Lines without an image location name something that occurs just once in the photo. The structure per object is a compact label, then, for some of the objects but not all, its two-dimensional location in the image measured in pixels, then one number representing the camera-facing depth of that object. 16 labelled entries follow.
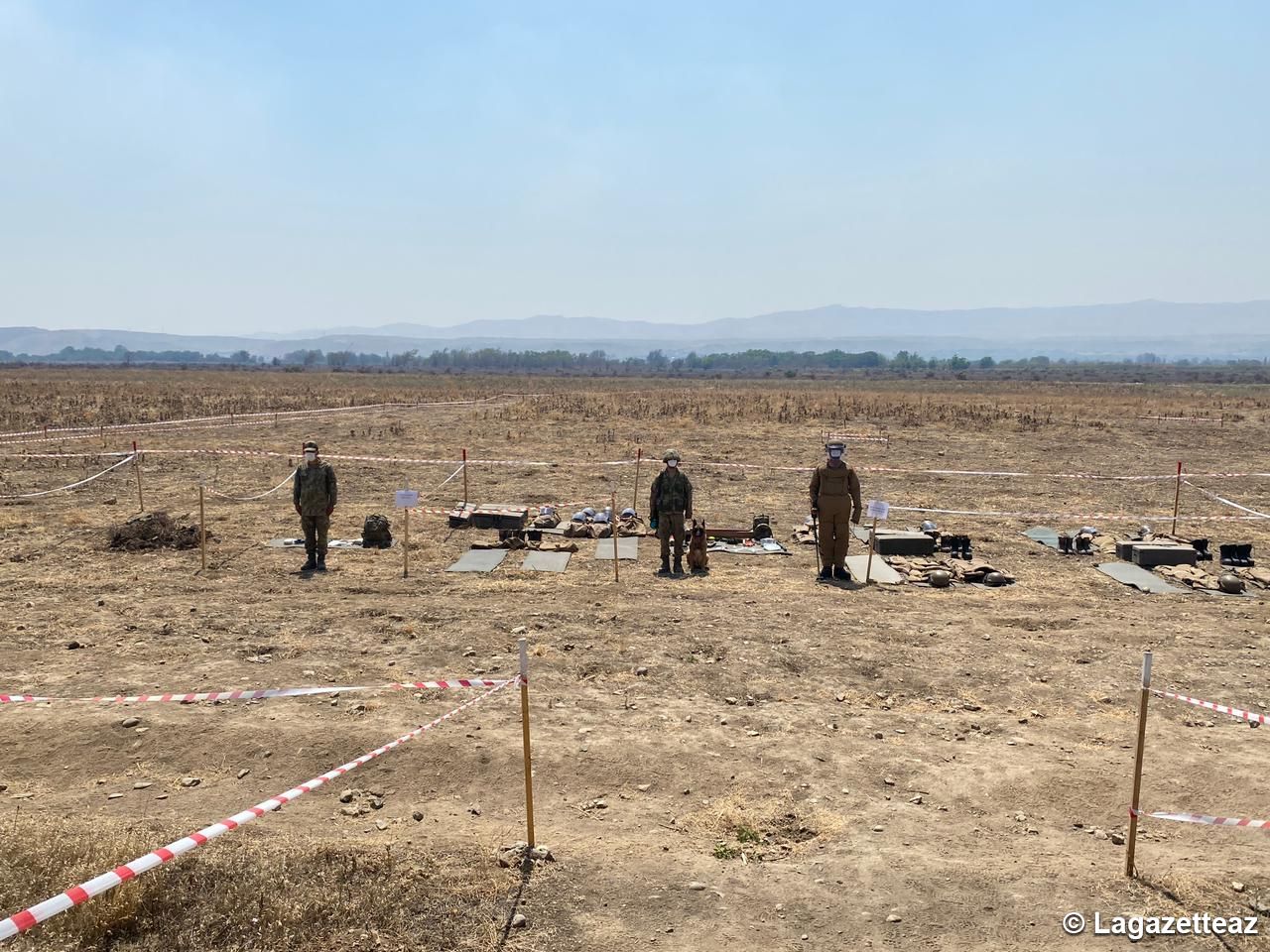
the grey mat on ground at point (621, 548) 13.04
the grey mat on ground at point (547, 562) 12.30
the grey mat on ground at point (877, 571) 11.65
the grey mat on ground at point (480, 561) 12.20
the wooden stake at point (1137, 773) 4.64
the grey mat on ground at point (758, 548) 13.27
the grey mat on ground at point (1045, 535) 13.95
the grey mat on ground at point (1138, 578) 11.17
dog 12.15
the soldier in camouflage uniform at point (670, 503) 12.05
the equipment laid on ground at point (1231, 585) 11.00
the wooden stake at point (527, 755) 4.95
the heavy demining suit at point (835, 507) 11.77
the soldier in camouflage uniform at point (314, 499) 12.07
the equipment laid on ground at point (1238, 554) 12.22
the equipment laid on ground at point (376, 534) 13.44
